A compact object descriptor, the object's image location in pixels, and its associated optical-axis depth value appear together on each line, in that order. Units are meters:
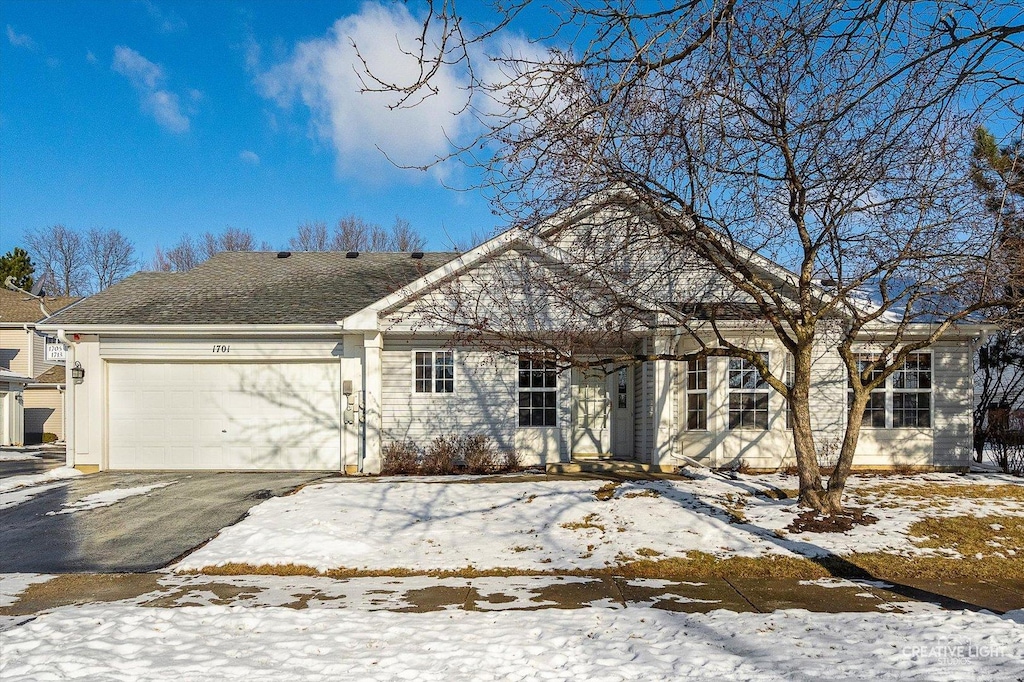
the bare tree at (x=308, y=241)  46.81
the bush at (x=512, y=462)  12.95
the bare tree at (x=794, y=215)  6.98
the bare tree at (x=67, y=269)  46.69
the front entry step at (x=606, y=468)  12.20
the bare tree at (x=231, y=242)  48.72
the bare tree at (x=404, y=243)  41.72
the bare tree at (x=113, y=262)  47.66
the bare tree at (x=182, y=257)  48.06
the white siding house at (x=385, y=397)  12.96
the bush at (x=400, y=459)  12.78
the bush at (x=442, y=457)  12.70
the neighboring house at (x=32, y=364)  26.16
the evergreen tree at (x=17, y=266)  35.25
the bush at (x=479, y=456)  12.83
